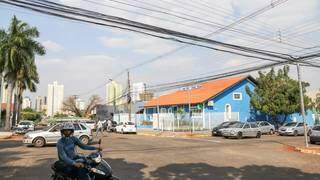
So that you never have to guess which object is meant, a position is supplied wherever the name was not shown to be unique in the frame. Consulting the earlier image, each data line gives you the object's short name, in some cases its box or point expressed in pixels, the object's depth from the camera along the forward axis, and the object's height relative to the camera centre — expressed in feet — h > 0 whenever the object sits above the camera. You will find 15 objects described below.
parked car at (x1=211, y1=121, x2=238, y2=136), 71.13 -3.24
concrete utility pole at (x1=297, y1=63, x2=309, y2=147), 44.53 +4.68
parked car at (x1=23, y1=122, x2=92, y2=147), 47.52 -3.07
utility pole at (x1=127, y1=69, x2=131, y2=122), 103.82 +9.09
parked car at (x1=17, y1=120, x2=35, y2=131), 86.63 -1.70
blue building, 89.54 +5.78
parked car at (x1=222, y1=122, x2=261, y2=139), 66.17 -3.44
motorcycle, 15.03 -2.90
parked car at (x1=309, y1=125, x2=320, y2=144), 53.42 -4.04
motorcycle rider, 15.18 -2.11
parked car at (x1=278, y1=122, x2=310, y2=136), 74.02 -3.71
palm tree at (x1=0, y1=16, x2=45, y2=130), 83.29 +23.77
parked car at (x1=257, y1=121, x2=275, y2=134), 77.74 -3.41
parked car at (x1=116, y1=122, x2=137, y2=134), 88.54 -3.17
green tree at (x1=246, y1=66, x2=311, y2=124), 84.65 +7.80
